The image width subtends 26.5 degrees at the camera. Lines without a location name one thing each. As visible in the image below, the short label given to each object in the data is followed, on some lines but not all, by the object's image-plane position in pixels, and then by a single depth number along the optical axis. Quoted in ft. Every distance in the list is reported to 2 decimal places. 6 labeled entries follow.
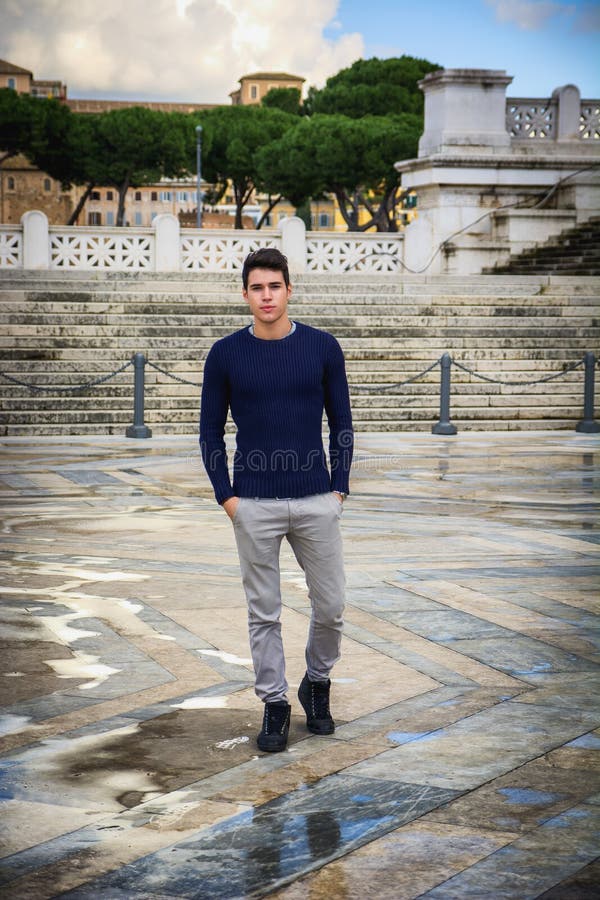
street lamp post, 200.14
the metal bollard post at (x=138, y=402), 52.90
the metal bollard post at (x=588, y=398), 57.82
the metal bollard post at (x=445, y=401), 55.93
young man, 14.71
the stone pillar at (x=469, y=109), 88.38
